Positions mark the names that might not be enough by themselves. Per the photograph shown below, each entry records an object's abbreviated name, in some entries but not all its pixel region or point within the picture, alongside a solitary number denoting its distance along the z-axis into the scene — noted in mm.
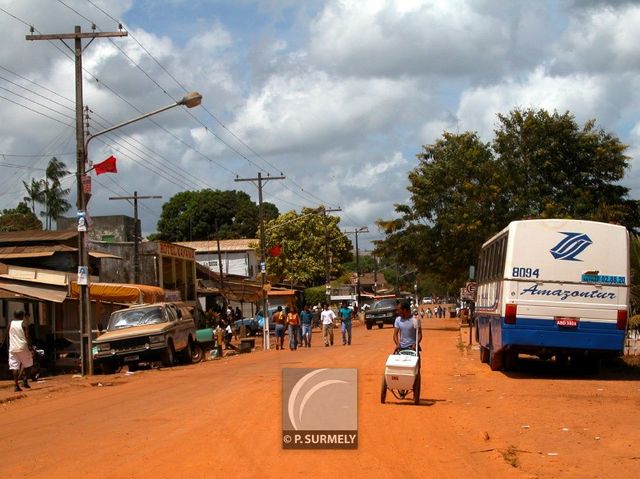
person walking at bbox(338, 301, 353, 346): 35562
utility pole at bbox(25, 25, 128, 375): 24906
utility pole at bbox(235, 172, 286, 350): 39406
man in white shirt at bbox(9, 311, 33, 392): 20172
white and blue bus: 18094
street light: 24672
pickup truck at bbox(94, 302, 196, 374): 25828
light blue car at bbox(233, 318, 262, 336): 54800
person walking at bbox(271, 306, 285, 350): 36312
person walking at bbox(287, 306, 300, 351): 35344
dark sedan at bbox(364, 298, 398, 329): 56469
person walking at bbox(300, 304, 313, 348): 36906
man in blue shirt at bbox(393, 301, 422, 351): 15125
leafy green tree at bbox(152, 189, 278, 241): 99562
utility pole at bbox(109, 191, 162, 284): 47344
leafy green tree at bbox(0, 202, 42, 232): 66375
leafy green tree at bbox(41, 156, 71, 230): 77188
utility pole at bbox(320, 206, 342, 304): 65000
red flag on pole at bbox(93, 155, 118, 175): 25547
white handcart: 13742
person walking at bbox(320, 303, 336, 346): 36156
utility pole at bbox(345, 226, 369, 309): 86188
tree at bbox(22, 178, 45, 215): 79188
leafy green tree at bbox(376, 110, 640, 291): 44281
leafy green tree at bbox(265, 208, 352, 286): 84312
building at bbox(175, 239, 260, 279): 81062
